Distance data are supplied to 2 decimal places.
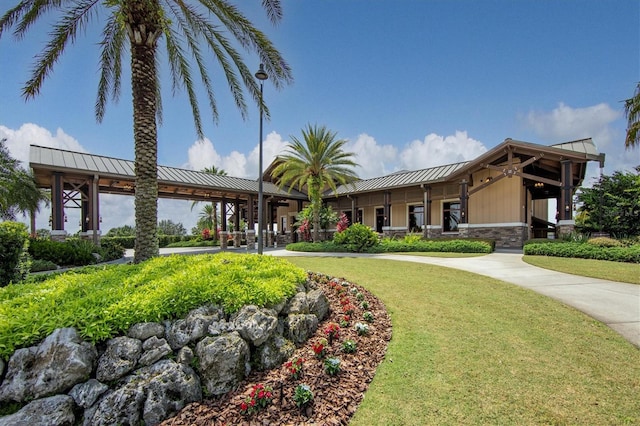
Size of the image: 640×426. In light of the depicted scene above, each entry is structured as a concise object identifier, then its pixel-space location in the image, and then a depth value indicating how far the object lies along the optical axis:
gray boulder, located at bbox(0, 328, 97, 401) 2.72
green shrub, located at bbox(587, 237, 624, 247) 11.62
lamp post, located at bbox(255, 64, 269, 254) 12.81
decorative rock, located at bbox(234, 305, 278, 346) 3.53
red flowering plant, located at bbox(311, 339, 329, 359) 3.67
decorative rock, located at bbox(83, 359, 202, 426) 2.71
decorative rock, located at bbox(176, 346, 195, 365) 3.19
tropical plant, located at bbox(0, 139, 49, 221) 17.28
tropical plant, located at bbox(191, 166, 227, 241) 39.36
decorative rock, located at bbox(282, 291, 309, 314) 4.35
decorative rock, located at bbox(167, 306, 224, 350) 3.32
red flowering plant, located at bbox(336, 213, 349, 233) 20.14
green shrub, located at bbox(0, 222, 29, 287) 6.57
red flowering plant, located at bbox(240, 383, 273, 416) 2.84
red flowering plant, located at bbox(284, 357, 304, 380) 3.30
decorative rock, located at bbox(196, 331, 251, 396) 3.15
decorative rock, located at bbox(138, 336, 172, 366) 3.10
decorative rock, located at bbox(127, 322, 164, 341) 3.25
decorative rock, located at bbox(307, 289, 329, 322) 4.75
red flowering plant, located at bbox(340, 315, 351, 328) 4.66
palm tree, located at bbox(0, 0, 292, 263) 6.95
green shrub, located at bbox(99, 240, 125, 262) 14.03
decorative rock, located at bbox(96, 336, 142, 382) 2.93
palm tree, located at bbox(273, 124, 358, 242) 19.98
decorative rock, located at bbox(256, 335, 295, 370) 3.52
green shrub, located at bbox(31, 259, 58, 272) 10.58
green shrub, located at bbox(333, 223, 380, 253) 17.17
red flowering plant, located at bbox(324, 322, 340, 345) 4.19
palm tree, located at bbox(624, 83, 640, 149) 12.73
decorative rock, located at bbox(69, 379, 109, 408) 2.77
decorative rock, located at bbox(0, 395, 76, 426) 2.54
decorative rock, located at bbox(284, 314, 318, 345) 4.03
